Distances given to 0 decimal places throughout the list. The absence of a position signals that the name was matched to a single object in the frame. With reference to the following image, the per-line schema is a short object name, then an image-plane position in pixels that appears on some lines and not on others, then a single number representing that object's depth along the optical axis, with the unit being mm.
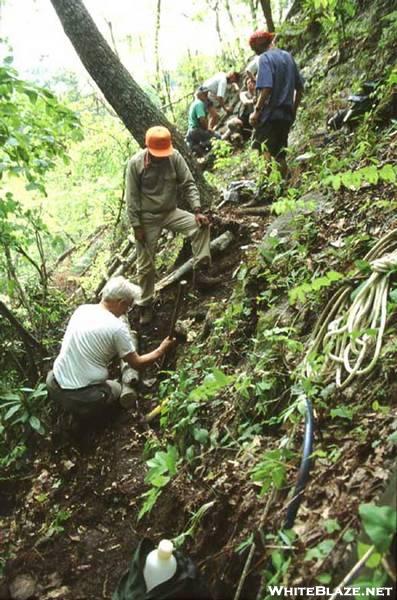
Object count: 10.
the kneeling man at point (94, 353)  5000
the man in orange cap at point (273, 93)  6344
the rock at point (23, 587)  3668
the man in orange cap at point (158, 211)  6066
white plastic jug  2354
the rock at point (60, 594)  3582
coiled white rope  2834
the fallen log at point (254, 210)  7141
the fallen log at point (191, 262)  6682
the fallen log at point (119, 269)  8117
